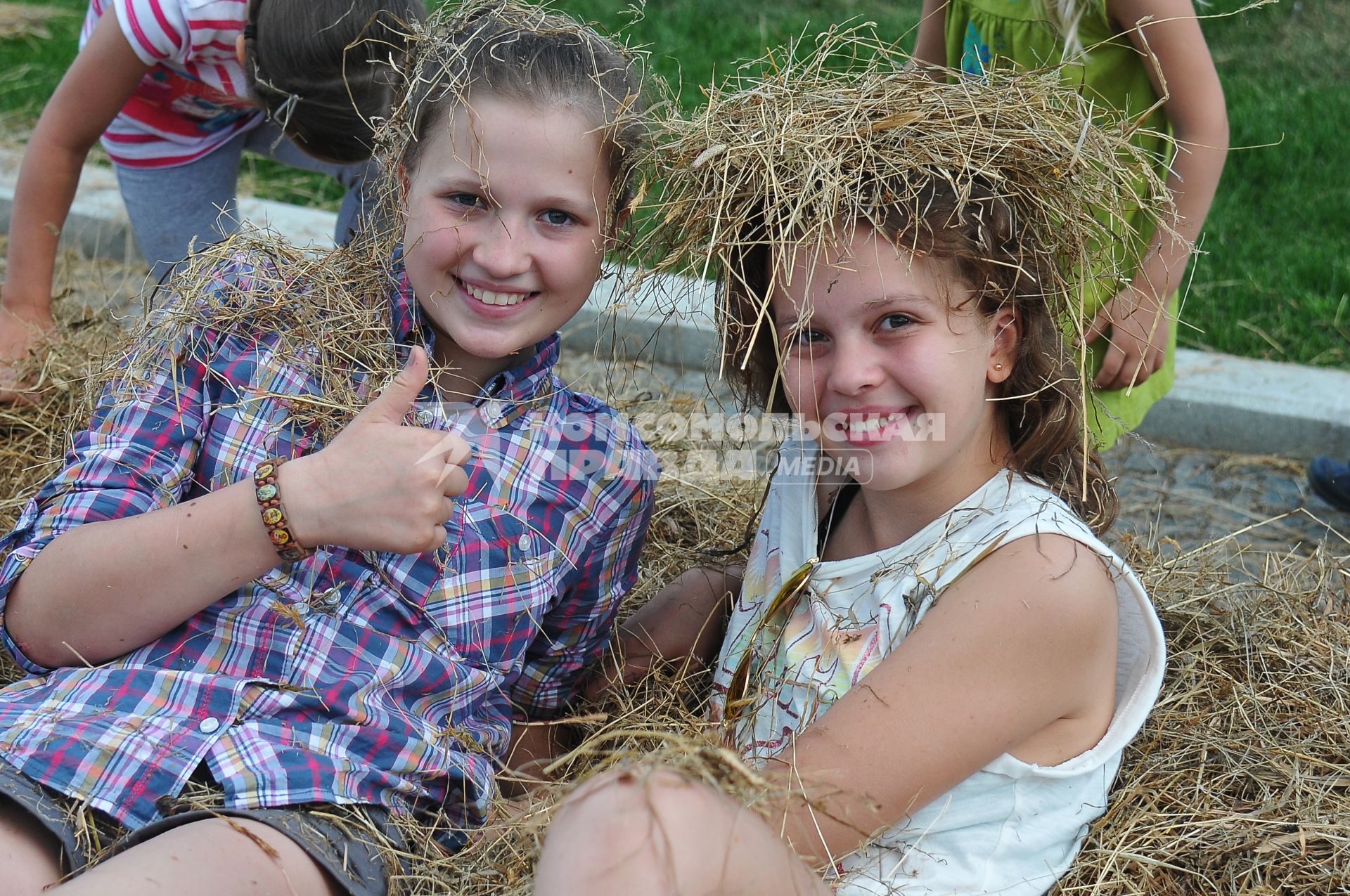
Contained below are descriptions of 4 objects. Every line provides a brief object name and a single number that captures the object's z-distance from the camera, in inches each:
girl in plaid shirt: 75.7
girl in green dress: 105.3
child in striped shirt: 113.9
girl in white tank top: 73.4
